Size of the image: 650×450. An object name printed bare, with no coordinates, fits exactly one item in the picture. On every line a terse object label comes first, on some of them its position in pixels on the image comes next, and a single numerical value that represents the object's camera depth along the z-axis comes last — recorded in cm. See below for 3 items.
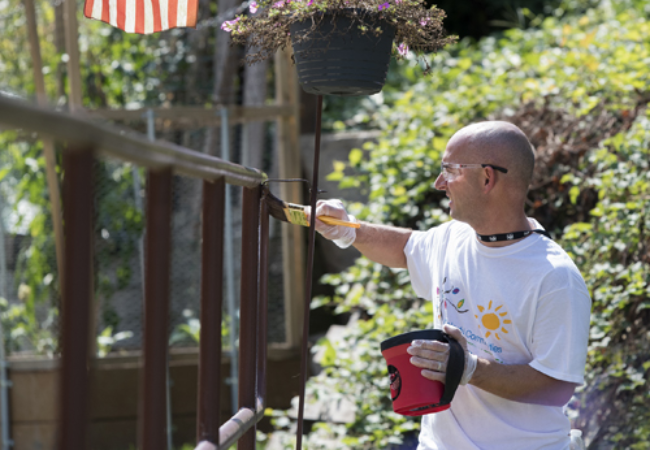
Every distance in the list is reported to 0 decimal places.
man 651
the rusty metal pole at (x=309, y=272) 647
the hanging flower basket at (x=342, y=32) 643
